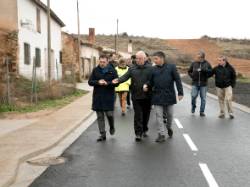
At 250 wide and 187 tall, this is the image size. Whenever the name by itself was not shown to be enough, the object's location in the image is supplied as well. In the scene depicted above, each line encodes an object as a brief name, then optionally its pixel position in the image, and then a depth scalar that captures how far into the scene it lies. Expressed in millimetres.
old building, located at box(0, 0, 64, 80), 24828
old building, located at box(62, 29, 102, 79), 42531
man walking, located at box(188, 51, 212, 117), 15781
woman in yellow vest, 16594
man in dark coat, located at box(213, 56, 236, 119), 15391
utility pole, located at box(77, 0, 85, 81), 42231
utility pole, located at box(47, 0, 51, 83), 23286
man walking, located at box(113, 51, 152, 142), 10984
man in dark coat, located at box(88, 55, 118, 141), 11047
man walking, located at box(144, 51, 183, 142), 10875
